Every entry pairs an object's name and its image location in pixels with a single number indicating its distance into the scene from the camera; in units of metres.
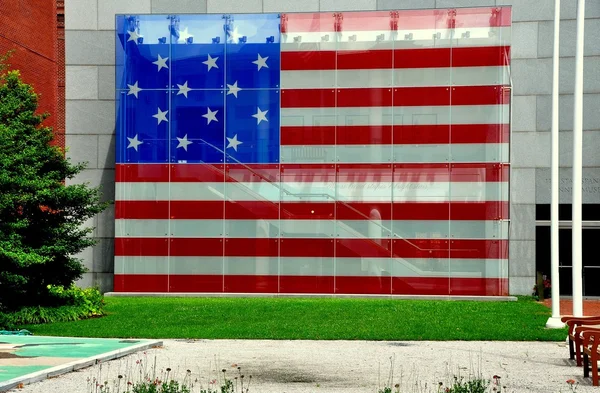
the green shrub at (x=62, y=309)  23.81
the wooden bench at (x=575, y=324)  16.70
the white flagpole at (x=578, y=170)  20.91
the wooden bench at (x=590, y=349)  14.18
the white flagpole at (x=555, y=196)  22.58
